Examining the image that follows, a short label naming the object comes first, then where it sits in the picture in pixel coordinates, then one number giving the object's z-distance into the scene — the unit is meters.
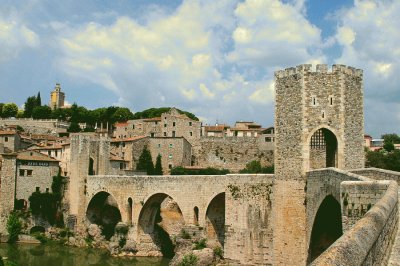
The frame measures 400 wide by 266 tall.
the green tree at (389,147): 76.09
